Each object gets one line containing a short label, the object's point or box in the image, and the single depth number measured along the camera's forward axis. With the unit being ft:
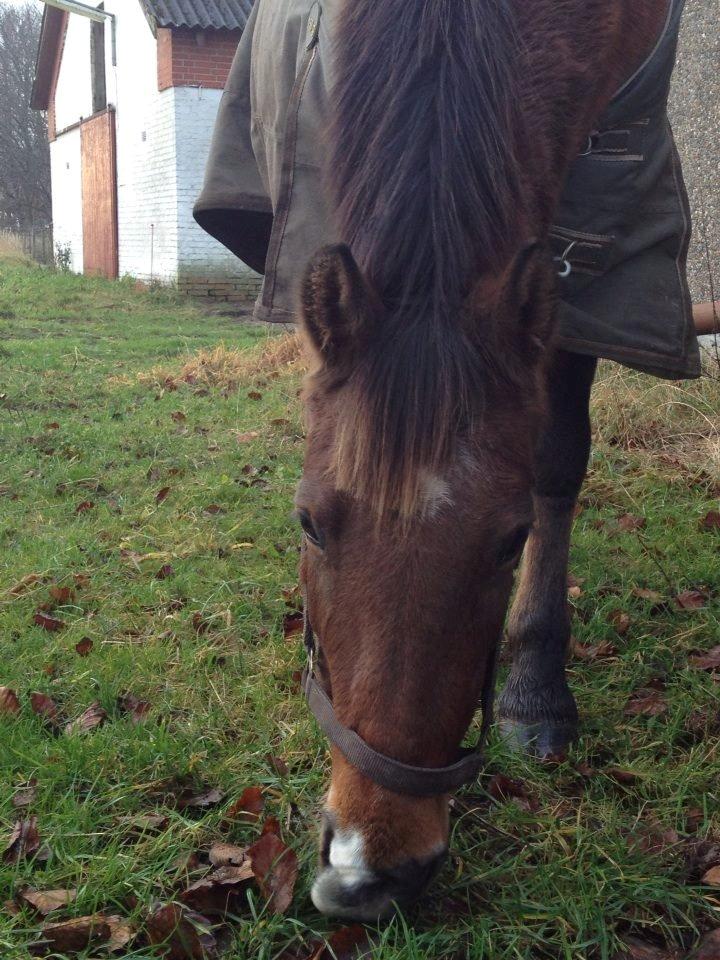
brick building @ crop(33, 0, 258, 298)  47.73
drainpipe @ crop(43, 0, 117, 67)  55.67
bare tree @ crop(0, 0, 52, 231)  108.58
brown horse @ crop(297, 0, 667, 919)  4.99
